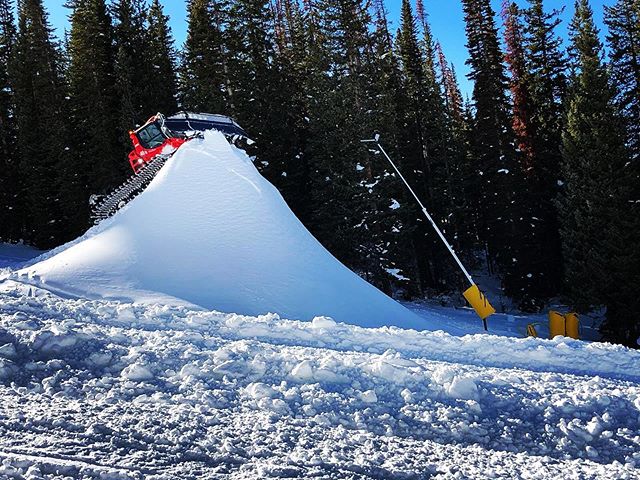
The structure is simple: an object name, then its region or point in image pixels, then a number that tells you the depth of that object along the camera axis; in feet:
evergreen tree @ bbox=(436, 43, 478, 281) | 98.94
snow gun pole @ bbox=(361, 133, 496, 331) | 40.47
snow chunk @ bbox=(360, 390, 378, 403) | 15.79
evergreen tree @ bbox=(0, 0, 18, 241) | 105.09
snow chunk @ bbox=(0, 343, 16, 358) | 17.57
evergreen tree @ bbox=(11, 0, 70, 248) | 98.63
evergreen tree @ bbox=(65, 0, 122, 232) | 93.97
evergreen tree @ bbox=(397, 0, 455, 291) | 100.73
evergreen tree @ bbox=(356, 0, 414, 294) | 77.30
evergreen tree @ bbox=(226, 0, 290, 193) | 93.35
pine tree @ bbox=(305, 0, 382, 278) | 79.30
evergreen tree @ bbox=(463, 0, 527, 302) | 89.56
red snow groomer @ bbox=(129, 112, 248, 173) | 56.59
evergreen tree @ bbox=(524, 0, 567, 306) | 87.97
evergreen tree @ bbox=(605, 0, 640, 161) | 79.20
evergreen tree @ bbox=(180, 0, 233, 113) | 98.07
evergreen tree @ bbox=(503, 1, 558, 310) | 87.30
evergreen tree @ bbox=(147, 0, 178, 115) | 98.63
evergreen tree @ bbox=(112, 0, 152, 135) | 91.84
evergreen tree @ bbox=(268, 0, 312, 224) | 92.94
